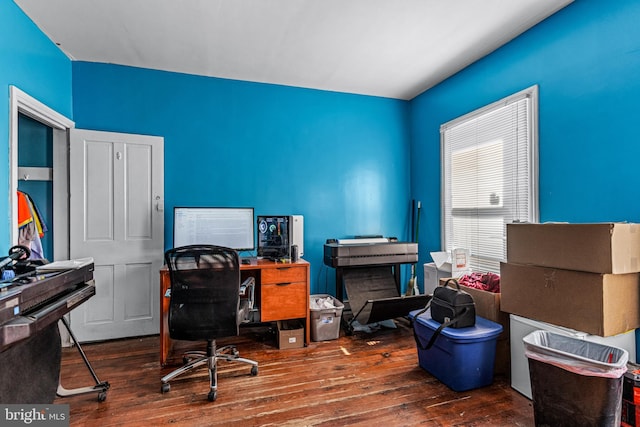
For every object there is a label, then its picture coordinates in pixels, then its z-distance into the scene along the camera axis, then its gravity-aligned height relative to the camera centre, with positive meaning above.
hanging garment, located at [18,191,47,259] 2.44 -0.09
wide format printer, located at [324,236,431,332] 3.09 -0.66
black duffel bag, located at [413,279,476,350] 2.16 -0.69
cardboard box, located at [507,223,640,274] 1.65 -0.19
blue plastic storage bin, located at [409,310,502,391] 2.11 -0.98
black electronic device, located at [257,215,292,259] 3.20 -0.22
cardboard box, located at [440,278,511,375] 2.35 -0.84
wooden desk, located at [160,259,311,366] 2.88 -0.72
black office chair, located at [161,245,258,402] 2.16 -0.57
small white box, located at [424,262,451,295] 3.18 -0.66
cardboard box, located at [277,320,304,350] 2.87 -1.14
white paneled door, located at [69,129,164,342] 2.98 -0.11
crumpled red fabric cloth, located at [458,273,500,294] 2.52 -0.58
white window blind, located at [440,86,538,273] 2.65 +0.36
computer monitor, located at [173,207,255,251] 3.00 -0.12
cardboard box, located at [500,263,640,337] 1.69 -0.50
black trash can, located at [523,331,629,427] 1.48 -0.85
